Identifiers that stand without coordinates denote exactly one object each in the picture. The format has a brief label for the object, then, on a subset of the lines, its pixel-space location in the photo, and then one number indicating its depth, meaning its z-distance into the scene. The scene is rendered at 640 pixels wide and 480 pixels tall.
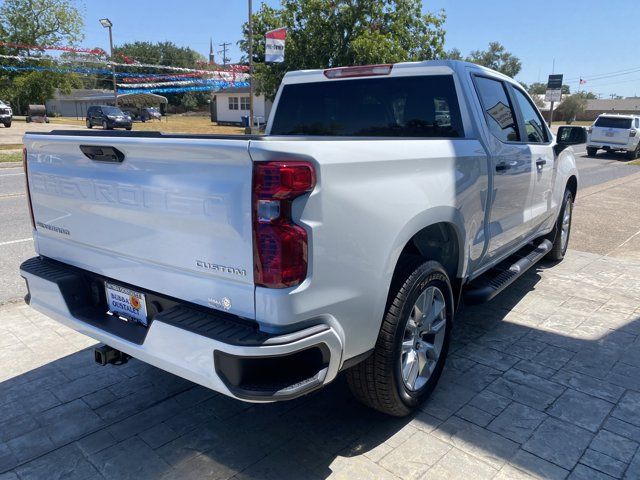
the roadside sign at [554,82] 36.85
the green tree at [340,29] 32.41
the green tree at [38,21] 58.12
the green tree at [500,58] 102.62
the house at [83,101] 63.17
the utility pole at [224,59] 100.50
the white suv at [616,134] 22.89
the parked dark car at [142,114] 54.63
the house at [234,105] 52.75
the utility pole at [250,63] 23.51
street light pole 33.41
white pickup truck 2.13
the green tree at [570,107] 78.94
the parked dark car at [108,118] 35.72
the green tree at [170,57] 83.00
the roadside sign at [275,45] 18.84
